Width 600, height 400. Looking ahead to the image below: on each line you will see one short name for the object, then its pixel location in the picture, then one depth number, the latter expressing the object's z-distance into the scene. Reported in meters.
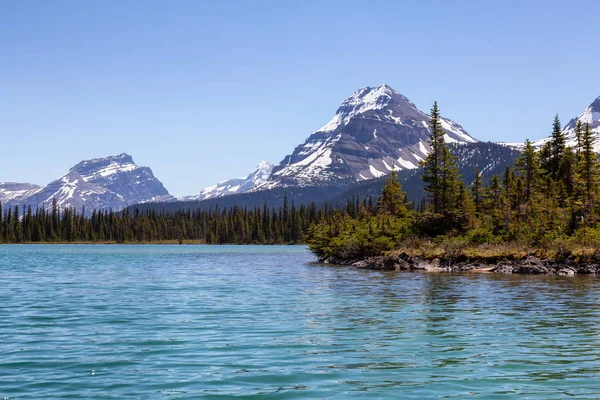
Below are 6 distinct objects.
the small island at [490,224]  58.38
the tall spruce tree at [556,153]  94.47
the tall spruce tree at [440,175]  80.31
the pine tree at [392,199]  89.50
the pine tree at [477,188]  99.38
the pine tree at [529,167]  85.06
